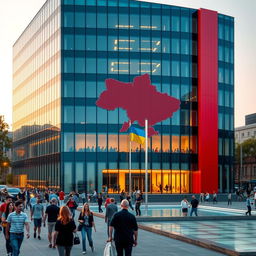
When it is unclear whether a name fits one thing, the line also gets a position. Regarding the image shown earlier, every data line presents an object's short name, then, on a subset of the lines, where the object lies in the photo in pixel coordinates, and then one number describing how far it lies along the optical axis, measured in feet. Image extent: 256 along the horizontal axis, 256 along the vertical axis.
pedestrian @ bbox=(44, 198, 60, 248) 63.46
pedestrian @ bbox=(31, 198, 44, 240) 71.26
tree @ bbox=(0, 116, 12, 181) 294.25
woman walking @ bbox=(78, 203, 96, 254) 60.54
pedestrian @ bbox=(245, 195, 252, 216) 117.60
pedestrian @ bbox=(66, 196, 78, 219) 89.45
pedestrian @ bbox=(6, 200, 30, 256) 46.19
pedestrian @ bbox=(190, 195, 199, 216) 112.16
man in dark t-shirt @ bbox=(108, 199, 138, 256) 40.98
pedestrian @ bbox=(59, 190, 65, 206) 150.19
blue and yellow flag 142.61
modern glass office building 231.30
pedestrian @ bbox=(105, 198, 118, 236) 71.72
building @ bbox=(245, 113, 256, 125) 487.45
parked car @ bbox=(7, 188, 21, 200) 179.96
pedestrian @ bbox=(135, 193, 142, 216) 115.92
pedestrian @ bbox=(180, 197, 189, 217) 109.99
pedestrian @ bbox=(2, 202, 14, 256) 55.66
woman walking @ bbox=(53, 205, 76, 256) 40.06
